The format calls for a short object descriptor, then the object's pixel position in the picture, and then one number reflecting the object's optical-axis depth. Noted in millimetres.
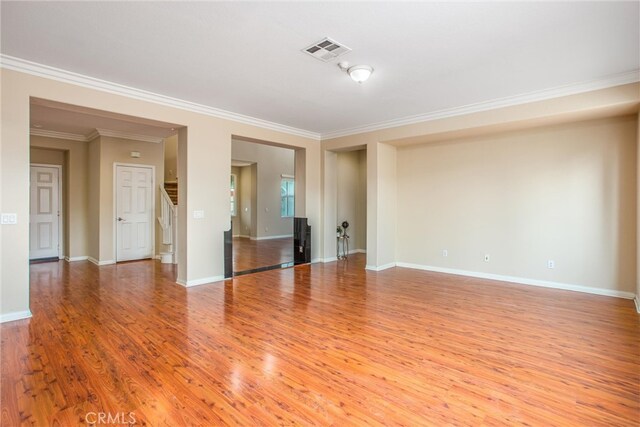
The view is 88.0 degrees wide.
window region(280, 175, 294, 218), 11758
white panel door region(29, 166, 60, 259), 6961
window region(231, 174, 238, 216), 11734
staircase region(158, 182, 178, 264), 6914
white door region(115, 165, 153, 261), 7000
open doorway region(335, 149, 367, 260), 7957
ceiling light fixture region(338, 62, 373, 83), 3492
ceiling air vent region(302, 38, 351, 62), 3018
